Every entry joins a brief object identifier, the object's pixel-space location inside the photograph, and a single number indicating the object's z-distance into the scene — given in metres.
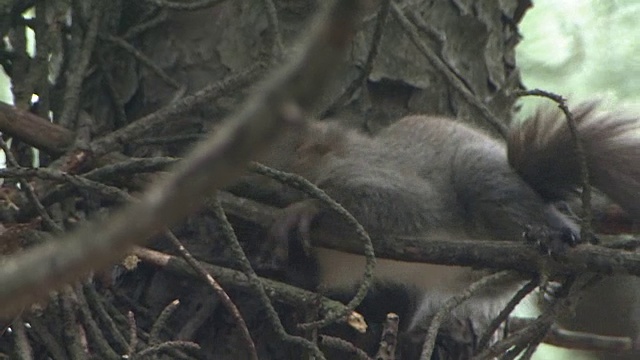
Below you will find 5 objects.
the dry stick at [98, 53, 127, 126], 5.64
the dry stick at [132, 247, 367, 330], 4.30
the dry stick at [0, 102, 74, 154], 4.78
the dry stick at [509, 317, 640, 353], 5.62
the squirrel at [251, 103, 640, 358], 5.63
